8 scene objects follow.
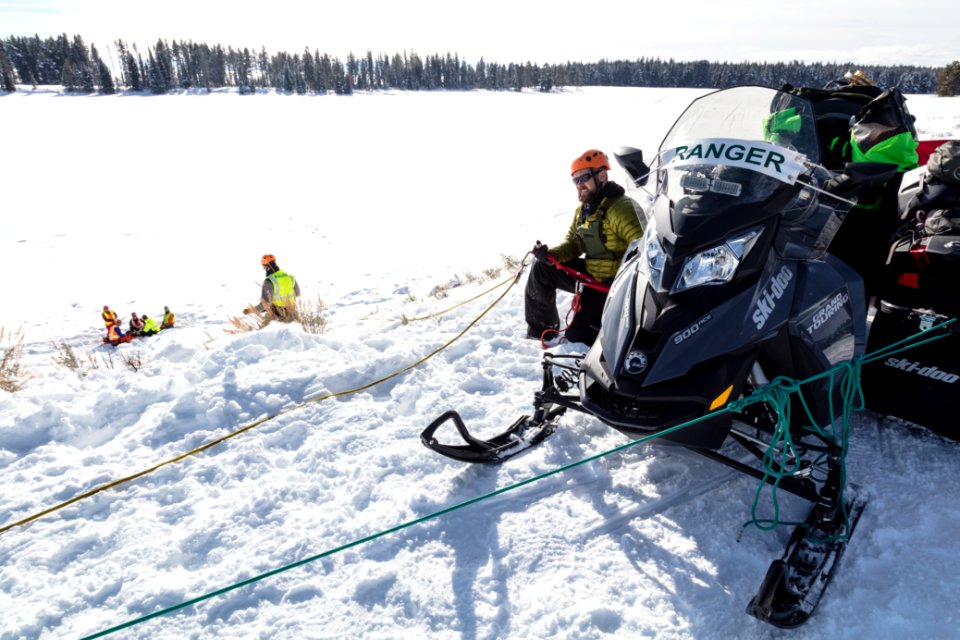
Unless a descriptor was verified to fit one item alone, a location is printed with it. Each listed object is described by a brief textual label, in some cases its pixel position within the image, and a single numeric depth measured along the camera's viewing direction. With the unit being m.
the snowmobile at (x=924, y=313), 2.95
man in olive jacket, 4.01
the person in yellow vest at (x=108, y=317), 8.71
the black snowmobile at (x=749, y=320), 2.31
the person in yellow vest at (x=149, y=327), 9.04
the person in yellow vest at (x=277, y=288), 8.05
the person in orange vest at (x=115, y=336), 8.62
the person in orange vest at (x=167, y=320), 9.62
